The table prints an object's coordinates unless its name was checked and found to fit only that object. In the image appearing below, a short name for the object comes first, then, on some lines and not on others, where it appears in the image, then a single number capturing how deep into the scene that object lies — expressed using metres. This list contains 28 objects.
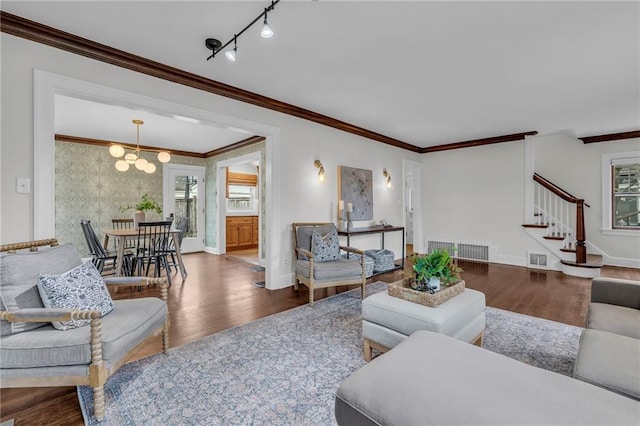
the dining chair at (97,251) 4.08
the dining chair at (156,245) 4.23
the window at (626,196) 5.33
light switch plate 2.24
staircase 4.77
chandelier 4.96
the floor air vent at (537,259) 5.32
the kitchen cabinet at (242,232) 7.31
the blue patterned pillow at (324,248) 3.76
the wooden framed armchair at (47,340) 1.54
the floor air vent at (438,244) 6.60
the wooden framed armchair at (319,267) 3.41
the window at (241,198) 8.13
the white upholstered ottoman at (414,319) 1.92
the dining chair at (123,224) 5.58
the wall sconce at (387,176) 5.92
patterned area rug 1.64
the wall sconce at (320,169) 4.54
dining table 3.87
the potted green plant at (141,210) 4.80
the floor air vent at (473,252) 6.02
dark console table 4.53
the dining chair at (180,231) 4.76
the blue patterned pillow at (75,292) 1.70
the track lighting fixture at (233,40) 1.92
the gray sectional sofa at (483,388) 0.98
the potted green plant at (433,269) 2.19
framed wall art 4.99
